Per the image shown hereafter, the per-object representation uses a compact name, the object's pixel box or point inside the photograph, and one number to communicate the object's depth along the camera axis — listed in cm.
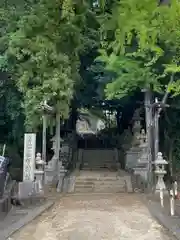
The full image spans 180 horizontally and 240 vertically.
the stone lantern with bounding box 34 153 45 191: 1238
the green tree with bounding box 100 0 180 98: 1077
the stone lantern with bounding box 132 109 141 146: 1701
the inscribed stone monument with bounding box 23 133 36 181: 1141
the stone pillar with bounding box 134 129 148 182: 1436
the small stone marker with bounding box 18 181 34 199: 1100
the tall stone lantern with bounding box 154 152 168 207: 1210
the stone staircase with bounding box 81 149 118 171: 1882
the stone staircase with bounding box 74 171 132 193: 1327
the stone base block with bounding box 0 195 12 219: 947
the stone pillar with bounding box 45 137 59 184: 1438
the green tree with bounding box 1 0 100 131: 1330
